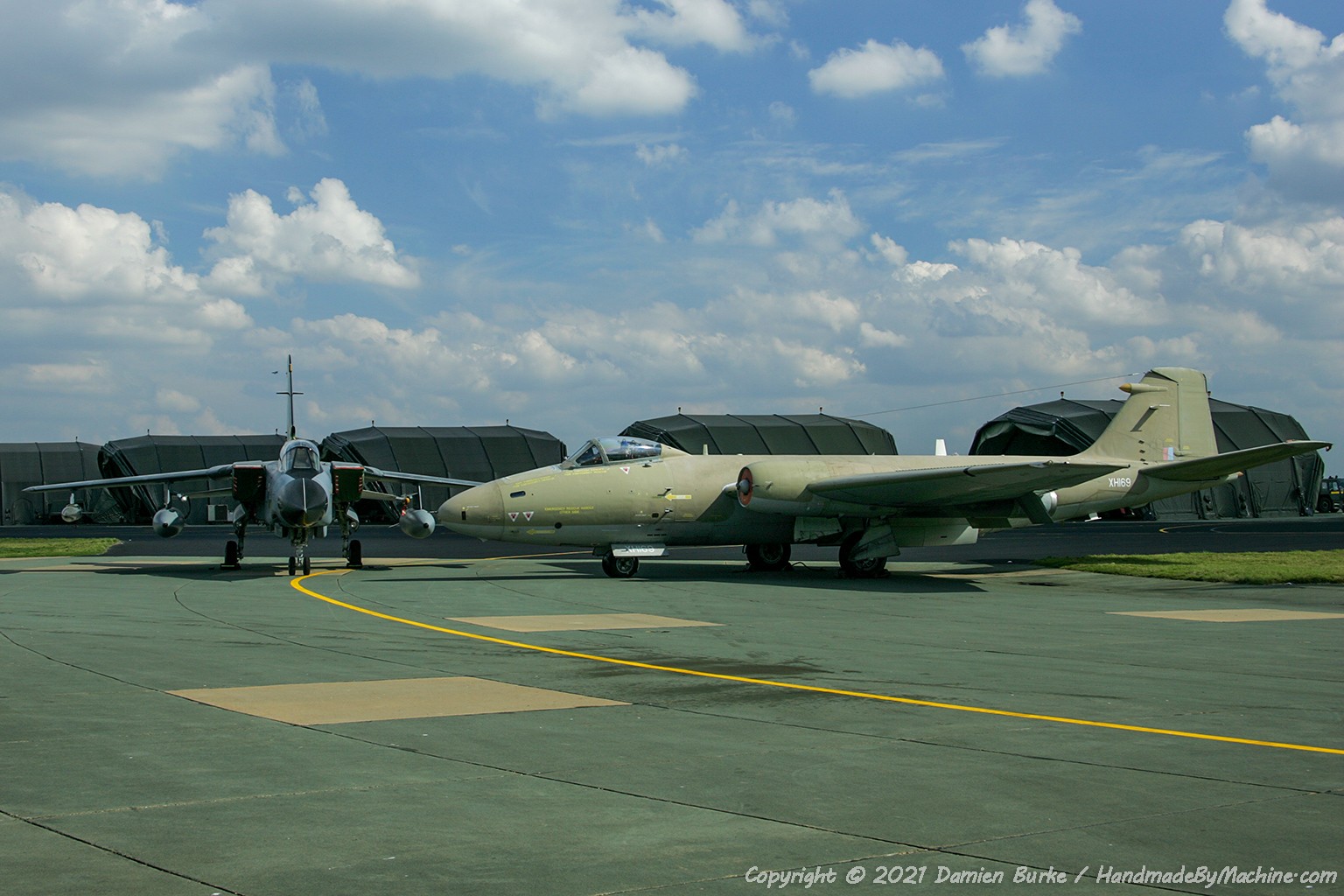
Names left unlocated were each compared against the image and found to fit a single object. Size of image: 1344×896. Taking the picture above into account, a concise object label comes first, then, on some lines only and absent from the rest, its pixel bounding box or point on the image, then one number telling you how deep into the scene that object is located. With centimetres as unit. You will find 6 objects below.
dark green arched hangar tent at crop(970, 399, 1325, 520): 6059
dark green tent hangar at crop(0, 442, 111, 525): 7994
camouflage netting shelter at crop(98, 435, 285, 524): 7431
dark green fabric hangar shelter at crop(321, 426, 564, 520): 6650
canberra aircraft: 2458
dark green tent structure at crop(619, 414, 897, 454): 6259
